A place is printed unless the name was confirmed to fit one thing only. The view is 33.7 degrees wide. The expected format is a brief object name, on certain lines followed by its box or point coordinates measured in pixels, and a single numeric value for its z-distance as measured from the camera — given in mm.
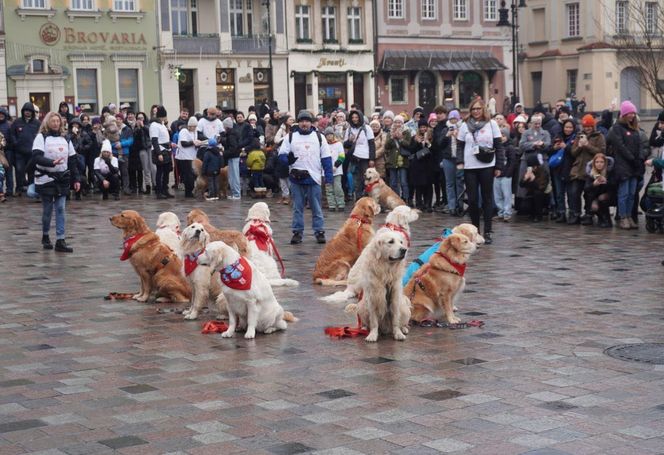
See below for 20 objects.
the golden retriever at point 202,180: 24562
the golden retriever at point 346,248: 12477
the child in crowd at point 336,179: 21609
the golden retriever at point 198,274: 10406
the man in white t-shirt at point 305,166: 16156
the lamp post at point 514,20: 35469
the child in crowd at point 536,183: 19109
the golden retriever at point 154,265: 11461
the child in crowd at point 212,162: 24109
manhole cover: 8523
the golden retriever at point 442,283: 10031
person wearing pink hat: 17547
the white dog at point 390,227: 11348
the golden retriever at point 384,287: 9297
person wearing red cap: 18172
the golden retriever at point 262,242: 12312
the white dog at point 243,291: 9508
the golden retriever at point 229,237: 11297
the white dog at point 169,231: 11844
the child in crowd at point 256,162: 24547
